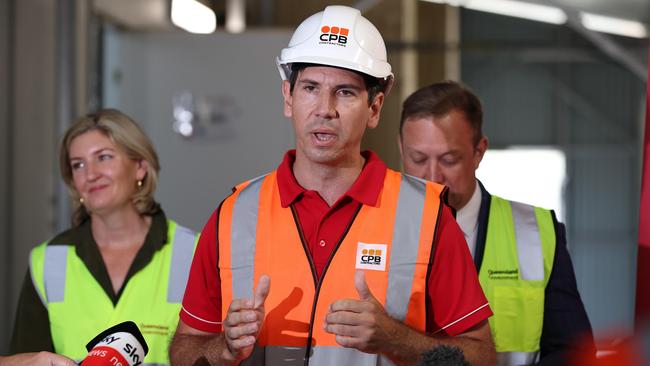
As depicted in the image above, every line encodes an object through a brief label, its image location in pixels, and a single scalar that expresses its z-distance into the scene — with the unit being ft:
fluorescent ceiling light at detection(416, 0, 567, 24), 39.55
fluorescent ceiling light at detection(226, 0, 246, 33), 29.22
